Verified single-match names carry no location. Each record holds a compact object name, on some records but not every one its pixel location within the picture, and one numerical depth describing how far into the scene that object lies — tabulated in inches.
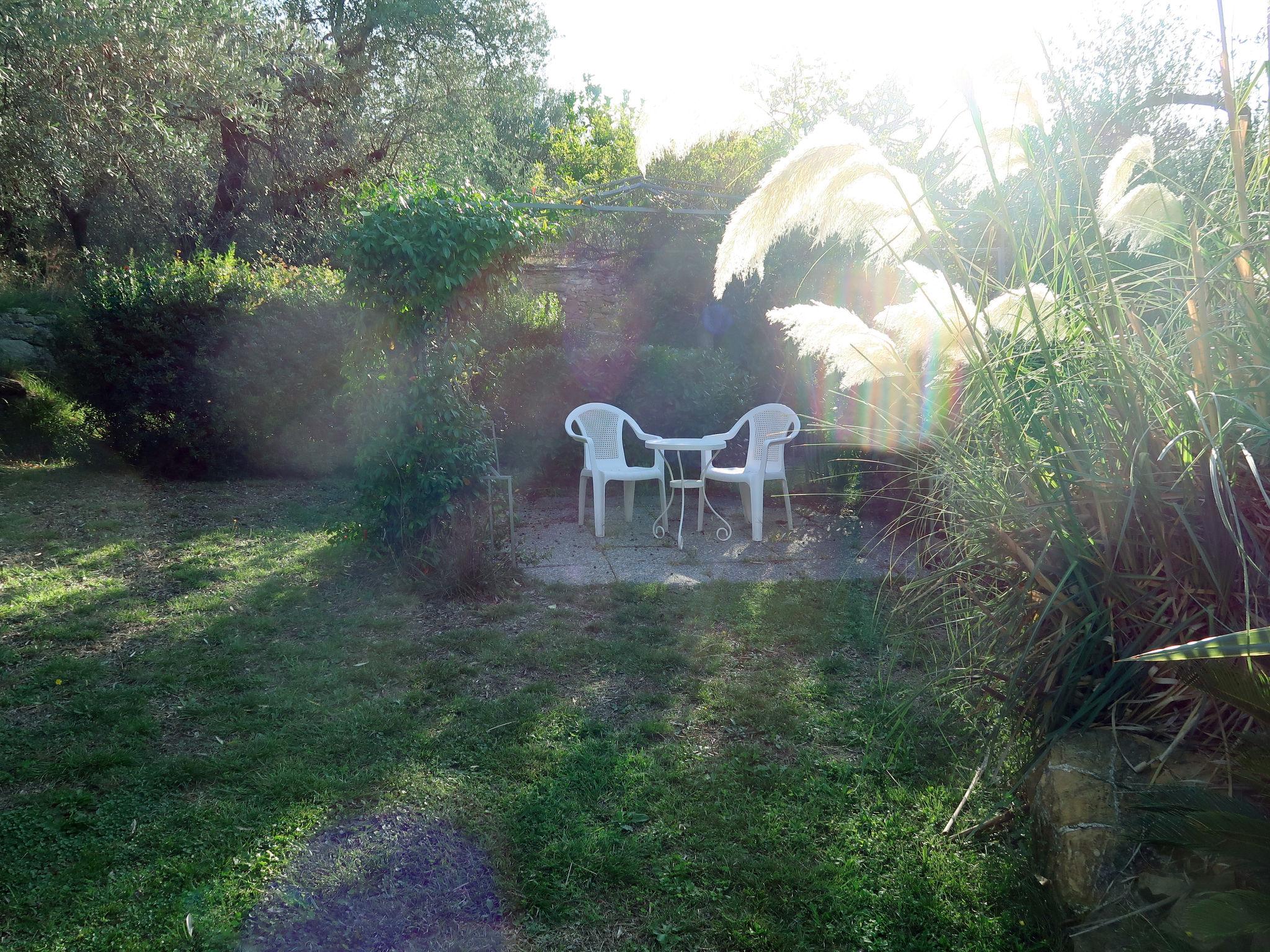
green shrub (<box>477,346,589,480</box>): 272.1
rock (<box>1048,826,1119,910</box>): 68.3
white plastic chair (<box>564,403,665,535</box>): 227.5
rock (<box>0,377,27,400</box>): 328.8
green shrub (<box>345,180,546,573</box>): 179.0
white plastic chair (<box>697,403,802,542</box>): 221.0
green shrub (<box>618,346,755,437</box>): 267.6
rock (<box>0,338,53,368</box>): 355.6
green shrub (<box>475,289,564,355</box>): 276.2
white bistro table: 224.1
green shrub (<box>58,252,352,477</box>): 276.7
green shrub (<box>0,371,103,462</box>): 318.7
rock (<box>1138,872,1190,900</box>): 62.2
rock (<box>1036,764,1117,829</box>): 69.0
